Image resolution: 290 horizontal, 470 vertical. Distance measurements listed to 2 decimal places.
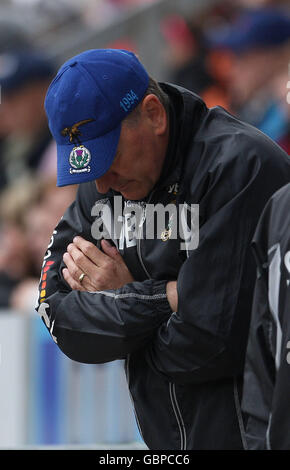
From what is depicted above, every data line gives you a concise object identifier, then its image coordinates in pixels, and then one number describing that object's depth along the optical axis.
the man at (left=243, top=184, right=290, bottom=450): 4.82
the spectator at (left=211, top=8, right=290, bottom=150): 11.43
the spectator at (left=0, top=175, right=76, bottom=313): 12.78
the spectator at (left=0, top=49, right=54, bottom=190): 15.55
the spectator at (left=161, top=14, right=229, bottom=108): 14.21
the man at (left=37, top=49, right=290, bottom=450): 5.96
